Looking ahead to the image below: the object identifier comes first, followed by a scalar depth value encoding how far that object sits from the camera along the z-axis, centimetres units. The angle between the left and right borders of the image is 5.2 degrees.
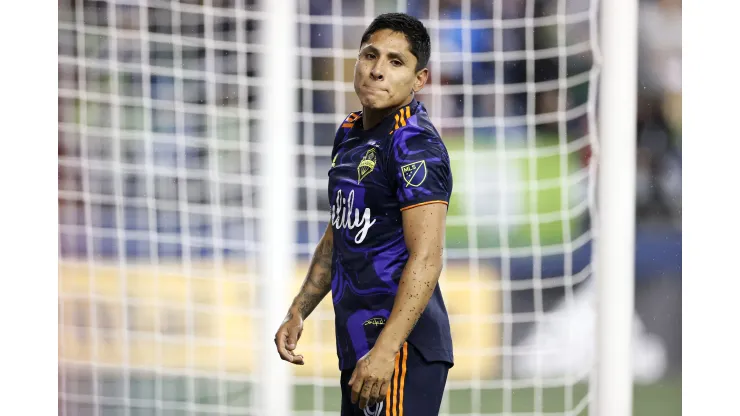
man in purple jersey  1860
